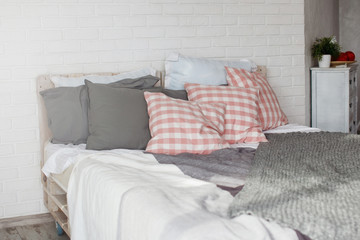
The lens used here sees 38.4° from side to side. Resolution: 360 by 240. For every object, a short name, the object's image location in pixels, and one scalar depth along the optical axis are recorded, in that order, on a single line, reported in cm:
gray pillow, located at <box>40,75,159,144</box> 280
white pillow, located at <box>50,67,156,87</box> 299
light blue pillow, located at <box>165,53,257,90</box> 318
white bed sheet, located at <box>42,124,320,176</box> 255
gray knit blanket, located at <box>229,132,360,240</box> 135
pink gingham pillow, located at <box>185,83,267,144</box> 275
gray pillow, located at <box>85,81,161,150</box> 261
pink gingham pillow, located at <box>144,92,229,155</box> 250
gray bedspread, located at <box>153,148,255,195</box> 190
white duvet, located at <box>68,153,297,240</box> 138
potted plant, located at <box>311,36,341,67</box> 400
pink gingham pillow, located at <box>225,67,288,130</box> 306
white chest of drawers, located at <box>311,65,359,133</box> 399
